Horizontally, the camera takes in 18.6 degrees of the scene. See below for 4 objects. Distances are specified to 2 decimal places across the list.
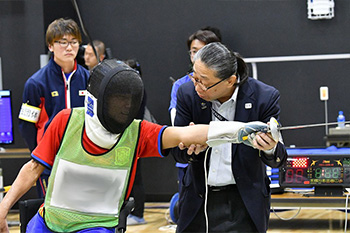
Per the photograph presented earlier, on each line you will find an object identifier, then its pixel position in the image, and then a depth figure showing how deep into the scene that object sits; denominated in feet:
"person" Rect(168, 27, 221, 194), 24.71
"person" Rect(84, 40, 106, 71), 35.23
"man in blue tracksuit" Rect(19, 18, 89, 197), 22.61
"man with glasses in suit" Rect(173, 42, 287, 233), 14.72
